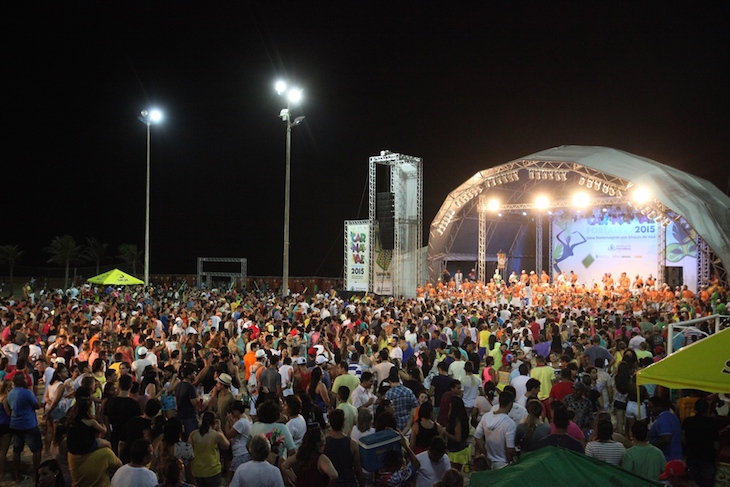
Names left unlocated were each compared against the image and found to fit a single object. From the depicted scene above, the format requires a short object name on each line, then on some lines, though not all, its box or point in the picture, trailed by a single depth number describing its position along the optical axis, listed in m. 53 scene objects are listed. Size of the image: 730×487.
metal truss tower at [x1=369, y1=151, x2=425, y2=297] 26.55
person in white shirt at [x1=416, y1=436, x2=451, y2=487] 4.75
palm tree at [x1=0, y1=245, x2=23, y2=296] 40.66
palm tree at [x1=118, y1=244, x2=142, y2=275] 43.75
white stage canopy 20.92
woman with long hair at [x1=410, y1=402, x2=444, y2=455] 5.52
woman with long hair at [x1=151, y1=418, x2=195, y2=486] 4.93
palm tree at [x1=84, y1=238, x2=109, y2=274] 44.97
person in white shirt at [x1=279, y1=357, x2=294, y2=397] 7.73
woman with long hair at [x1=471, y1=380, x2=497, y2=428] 6.73
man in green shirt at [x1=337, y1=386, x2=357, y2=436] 6.41
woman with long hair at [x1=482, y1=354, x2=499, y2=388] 8.14
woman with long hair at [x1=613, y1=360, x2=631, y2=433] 7.97
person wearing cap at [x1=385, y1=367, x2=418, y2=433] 6.49
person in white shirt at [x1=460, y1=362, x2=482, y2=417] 7.54
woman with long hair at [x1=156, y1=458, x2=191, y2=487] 4.18
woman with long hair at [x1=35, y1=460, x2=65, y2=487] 4.13
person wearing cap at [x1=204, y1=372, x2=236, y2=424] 6.51
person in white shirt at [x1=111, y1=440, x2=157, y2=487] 4.31
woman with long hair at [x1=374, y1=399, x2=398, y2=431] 5.36
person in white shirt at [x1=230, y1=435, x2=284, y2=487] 4.34
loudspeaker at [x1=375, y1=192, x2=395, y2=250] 26.72
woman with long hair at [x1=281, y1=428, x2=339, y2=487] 4.51
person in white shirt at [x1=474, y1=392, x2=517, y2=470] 5.69
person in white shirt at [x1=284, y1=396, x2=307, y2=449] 5.73
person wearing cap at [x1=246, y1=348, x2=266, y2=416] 7.83
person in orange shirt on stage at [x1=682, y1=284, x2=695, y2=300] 21.59
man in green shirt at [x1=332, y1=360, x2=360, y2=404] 7.43
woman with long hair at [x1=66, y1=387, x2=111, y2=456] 4.80
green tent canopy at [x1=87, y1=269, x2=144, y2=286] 23.15
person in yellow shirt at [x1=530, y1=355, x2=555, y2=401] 7.71
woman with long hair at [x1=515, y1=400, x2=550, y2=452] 5.67
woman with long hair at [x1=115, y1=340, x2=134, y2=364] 9.08
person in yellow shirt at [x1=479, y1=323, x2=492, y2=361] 11.81
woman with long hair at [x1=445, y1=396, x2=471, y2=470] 6.02
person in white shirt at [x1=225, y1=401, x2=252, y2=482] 5.58
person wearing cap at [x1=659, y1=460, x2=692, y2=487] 4.21
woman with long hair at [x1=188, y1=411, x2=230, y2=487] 5.26
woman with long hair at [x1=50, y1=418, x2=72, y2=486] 5.45
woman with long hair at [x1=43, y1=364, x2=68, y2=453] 7.06
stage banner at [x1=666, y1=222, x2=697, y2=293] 25.53
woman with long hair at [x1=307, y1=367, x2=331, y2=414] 7.30
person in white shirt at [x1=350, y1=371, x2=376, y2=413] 6.92
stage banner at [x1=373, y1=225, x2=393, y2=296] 27.25
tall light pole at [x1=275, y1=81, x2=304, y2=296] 20.53
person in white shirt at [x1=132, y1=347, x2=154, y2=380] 8.53
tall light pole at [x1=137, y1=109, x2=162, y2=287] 26.20
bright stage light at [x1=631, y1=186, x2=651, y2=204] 21.00
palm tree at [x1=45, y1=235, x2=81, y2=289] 43.09
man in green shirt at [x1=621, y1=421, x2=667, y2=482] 4.93
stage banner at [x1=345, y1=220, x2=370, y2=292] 27.59
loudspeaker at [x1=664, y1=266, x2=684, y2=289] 26.05
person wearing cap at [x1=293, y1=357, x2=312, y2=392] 7.69
